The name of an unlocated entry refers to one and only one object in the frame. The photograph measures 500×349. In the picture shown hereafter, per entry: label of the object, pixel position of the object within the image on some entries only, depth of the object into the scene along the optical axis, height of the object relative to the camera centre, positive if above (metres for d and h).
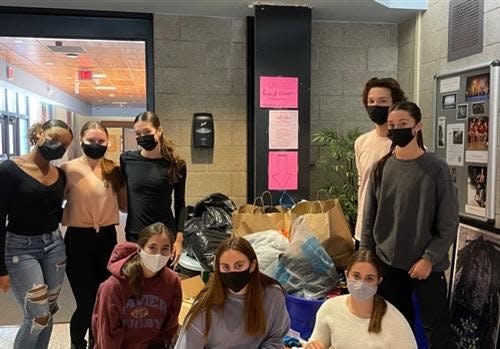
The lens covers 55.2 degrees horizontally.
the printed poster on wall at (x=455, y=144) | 2.87 +0.01
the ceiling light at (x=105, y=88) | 9.09 +1.09
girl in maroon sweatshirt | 1.90 -0.62
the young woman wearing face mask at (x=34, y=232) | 2.12 -0.40
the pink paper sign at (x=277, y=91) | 3.43 +0.39
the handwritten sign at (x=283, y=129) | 3.47 +0.11
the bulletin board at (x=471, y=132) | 2.61 +0.07
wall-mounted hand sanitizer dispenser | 3.60 +0.11
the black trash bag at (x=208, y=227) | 2.85 -0.53
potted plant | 3.36 -0.17
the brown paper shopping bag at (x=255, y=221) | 2.87 -0.46
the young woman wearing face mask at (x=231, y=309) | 1.73 -0.60
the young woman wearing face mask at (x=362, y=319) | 1.69 -0.63
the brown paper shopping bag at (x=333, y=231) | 2.70 -0.49
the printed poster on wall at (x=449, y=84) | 2.93 +0.38
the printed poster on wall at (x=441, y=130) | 3.07 +0.10
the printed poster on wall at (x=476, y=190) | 2.69 -0.26
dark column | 3.39 +0.58
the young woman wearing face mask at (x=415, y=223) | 1.84 -0.31
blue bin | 2.39 -0.85
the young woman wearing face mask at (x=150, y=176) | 2.41 -0.16
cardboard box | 2.63 -0.82
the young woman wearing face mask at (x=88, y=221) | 2.31 -0.37
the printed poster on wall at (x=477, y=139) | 2.65 +0.03
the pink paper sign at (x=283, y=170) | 3.50 -0.19
